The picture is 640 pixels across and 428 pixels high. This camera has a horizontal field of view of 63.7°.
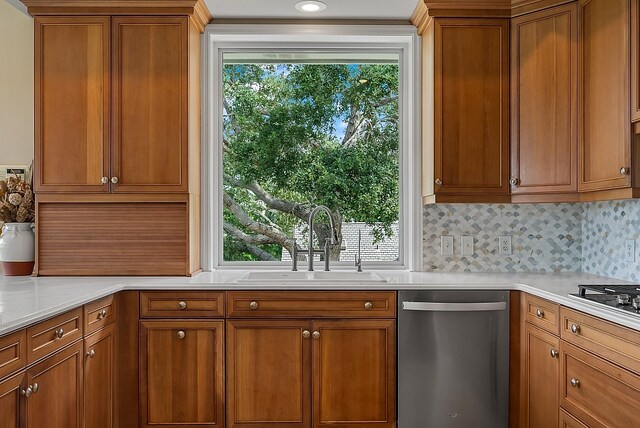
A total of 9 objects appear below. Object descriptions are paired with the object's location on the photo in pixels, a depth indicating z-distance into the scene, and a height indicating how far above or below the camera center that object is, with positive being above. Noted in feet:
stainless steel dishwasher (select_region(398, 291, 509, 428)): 8.46 -2.57
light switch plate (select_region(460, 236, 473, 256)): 10.28 -0.73
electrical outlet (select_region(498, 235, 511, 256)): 10.25 -0.70
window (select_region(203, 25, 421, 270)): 10.82 +1.16
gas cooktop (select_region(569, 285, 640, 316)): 6.01 -1.14
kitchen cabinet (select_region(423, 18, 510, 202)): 9.37 +1.80
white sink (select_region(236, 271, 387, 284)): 9.47 -1.29
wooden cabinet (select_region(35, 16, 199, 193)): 9.20 +1.85
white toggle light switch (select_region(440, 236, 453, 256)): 10.29 -0.73
